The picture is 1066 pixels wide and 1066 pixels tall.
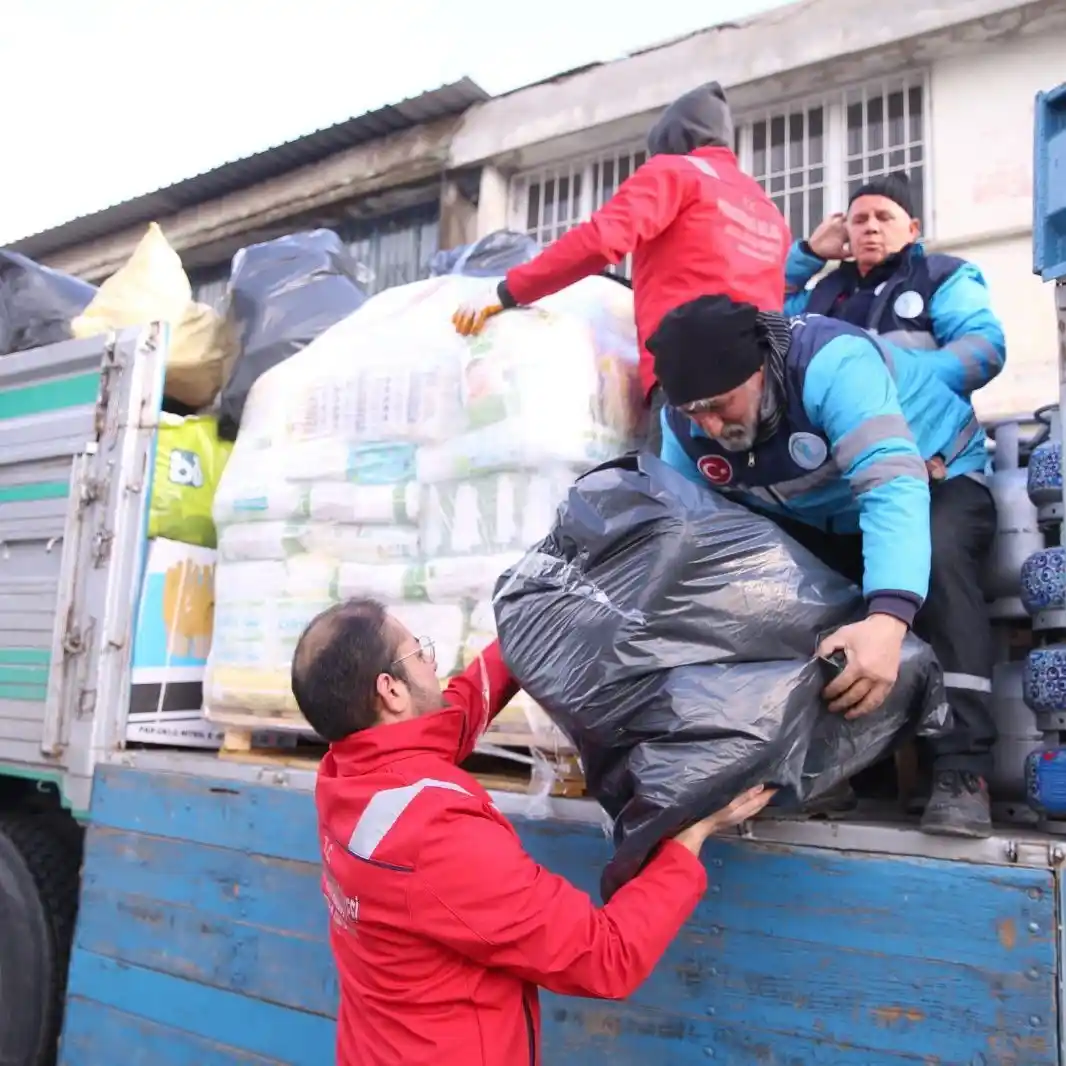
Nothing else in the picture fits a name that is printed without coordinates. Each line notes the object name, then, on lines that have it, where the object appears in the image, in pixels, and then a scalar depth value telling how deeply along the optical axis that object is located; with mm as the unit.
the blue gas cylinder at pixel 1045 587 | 1653
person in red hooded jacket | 2291
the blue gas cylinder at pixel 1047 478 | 1744
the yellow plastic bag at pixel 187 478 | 3018
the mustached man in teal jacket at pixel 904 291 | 2131
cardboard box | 2875
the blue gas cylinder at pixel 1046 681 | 1603
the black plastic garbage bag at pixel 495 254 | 2969
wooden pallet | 2061
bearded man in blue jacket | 1594
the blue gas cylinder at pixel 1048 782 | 1570
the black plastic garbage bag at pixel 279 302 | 3188
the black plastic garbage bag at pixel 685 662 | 1493
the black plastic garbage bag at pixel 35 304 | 3840
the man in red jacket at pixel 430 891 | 1397
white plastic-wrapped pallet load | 2320
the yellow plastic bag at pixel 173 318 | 3383
